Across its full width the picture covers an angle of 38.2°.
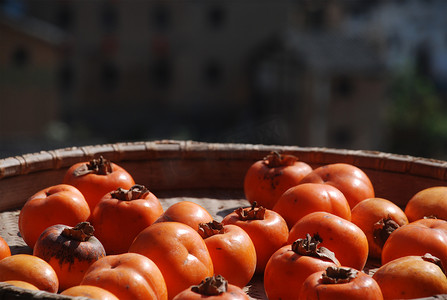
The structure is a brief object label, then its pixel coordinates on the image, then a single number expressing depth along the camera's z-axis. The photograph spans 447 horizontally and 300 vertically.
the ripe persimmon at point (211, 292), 1.54
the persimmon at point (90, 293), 1.55
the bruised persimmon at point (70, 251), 1.96
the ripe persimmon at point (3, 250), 2.05
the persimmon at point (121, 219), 2.23
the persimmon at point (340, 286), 1.61
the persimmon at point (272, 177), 2.80
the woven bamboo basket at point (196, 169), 2.94
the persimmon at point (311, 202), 2.35
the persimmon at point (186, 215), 2.14
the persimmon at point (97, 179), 2.61
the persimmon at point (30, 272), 1.80
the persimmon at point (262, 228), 2.18
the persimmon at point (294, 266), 1.83
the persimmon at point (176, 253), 1.82
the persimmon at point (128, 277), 1.64
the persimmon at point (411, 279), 1.73
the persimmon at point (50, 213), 2.31
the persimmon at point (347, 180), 2.62
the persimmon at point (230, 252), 1.97
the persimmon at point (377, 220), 2.32
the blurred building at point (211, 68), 24.92
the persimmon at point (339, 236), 2.07
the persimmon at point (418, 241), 2.01
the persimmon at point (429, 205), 2.44
